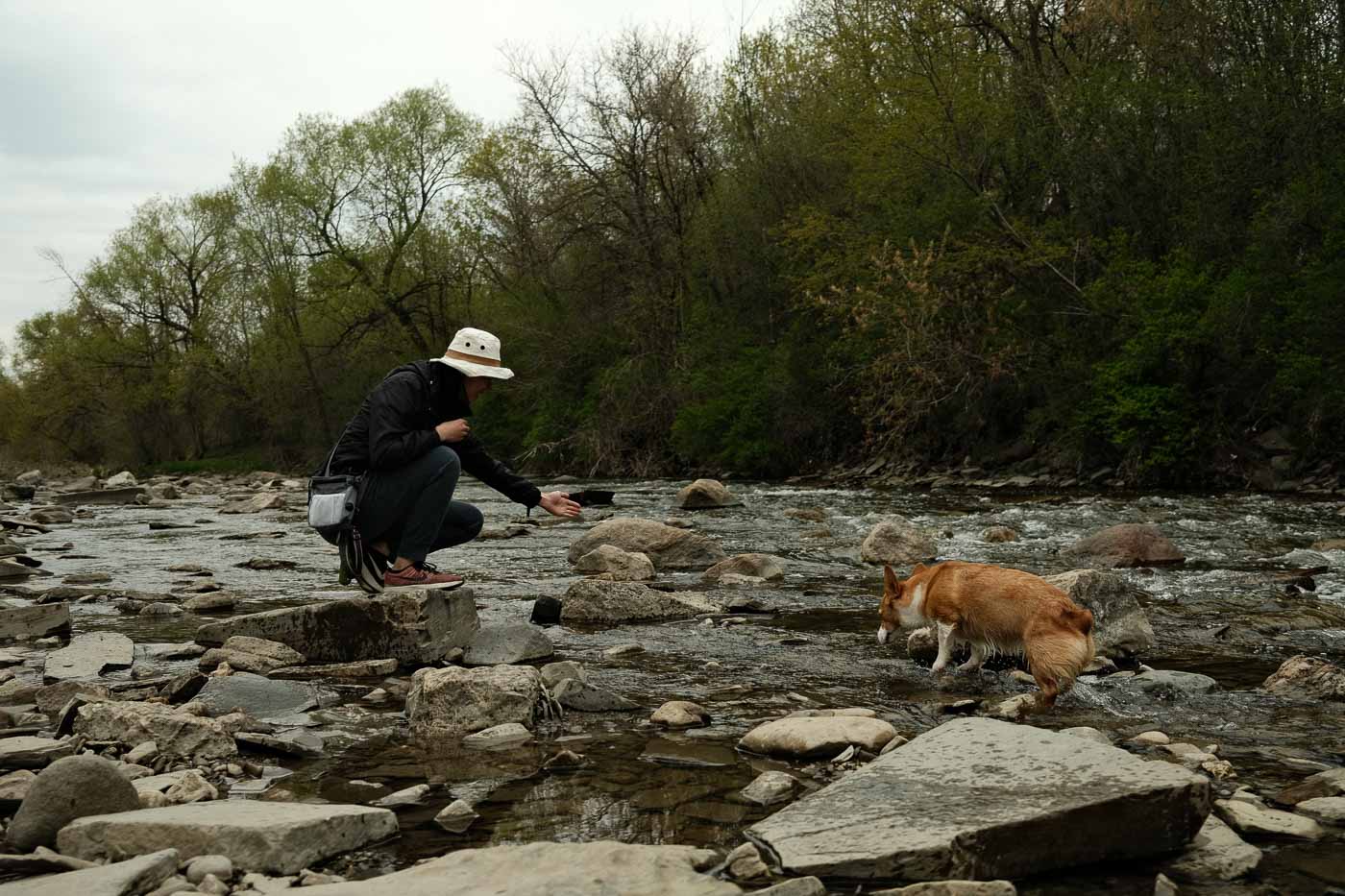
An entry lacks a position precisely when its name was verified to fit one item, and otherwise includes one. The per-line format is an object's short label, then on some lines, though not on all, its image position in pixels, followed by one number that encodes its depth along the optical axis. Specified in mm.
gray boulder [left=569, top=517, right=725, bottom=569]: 11766
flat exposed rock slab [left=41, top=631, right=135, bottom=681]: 6040
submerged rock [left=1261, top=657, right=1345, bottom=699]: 5488
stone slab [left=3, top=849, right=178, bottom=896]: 2887
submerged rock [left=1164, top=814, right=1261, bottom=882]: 3217
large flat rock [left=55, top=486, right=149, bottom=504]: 27294
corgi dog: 5504
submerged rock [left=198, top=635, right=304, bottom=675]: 6176
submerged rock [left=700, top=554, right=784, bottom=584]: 10383
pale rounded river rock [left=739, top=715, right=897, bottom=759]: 4516
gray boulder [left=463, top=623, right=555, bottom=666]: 6547
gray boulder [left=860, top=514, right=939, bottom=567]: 11789
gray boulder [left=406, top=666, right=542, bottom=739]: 5027
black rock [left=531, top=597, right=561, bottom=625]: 8161
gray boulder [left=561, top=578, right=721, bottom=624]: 8219
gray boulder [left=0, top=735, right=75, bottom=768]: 4191
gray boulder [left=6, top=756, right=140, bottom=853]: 3455
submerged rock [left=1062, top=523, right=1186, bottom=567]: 11141
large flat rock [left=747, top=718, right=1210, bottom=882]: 3156
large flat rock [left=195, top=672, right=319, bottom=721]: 5293
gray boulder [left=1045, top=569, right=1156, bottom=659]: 6840
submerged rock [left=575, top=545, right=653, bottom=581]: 10469
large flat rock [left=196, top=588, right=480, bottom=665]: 6613
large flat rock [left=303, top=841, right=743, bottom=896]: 2891
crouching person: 6895
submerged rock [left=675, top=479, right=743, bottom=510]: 20344
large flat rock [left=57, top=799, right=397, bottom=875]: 3252
